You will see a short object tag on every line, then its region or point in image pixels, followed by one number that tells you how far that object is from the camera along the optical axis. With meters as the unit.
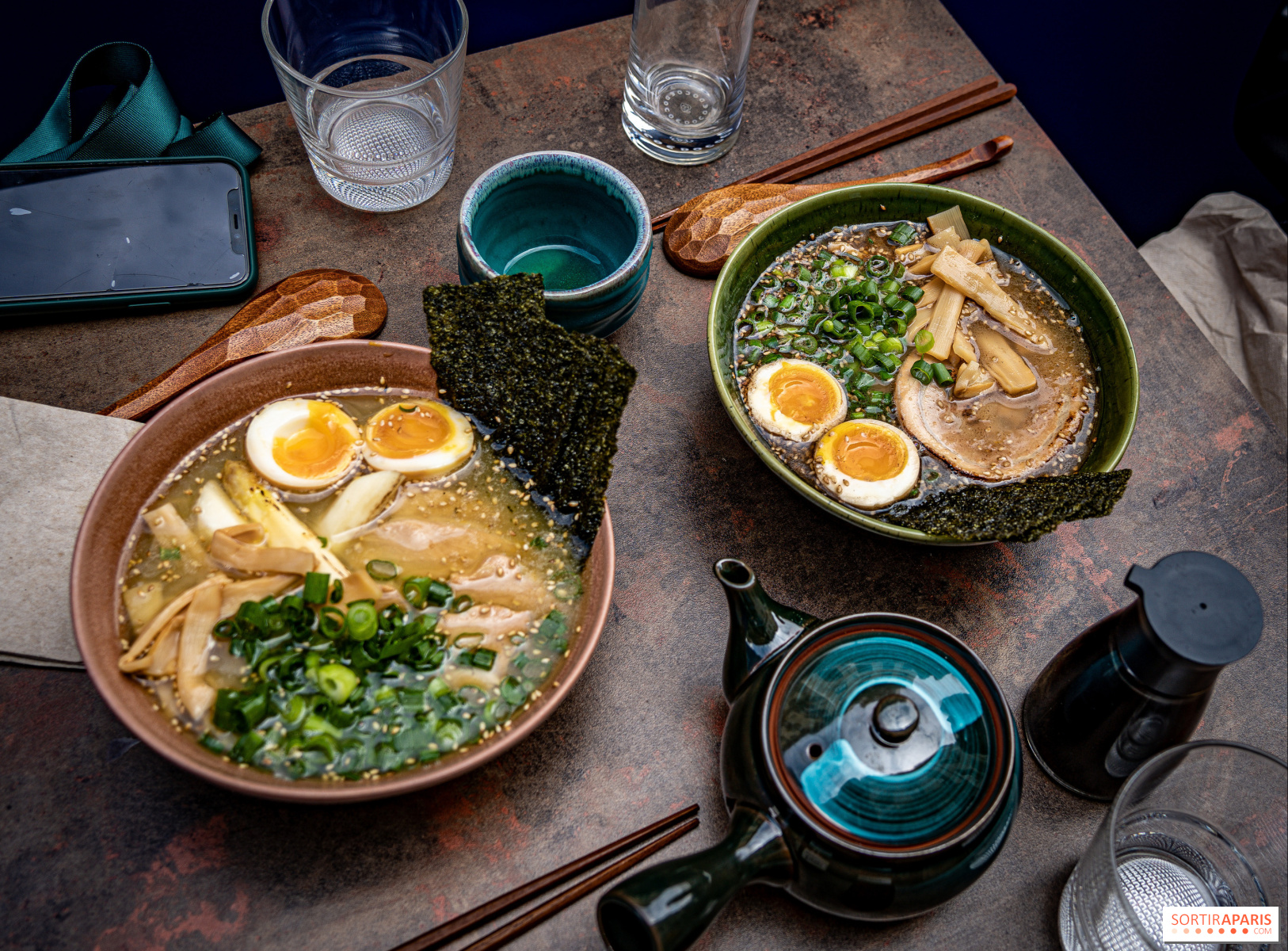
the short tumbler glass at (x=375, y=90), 0.61
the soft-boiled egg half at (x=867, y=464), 0.54
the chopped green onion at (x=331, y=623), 0.47
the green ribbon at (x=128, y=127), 0.61
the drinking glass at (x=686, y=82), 0.65
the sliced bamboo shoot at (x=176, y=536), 0.49
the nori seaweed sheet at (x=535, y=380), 0.50
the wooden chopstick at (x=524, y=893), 0.45
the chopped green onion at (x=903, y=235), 0.63
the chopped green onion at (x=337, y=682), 0.46
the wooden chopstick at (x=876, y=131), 0.67
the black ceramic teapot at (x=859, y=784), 0.42
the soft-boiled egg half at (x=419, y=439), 0.52
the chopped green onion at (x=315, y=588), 0.47
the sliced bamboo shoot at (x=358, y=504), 0.51
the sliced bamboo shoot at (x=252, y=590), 0.48
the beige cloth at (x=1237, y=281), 0.82
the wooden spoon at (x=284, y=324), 0.55
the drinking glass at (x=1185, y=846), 0.45
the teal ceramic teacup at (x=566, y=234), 0.54
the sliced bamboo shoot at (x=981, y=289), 0.60
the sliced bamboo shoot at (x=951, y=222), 0.62
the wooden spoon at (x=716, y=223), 0.63
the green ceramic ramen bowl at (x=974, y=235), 0.55
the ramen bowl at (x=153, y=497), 0.43
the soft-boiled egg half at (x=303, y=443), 0.51
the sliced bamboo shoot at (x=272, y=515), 0.49
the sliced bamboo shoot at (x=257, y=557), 0.48
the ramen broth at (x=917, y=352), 0.57
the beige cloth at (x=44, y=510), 0.49
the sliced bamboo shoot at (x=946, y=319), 0.60
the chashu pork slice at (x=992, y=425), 0.57
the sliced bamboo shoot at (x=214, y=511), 0.49
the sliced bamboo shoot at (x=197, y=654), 0.45
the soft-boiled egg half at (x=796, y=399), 0.56
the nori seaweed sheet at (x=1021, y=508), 0.50
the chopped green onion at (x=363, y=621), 0.47
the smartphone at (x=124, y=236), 0.57
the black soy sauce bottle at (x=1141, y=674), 0.43
